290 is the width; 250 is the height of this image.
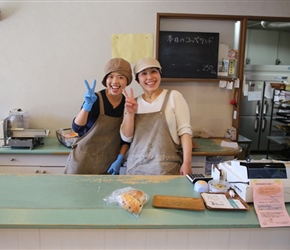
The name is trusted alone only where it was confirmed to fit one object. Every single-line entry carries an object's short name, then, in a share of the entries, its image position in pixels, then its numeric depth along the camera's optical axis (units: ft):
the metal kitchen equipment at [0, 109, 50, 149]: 8.87
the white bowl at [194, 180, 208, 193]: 4.75
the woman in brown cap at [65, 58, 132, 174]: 6.46
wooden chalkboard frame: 9.89
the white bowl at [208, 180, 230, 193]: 4.64
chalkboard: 9.98
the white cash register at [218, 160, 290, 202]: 4.33
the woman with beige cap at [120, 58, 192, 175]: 6.16
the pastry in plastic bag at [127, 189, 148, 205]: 4.24
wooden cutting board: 4.18
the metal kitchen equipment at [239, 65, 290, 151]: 15.85
